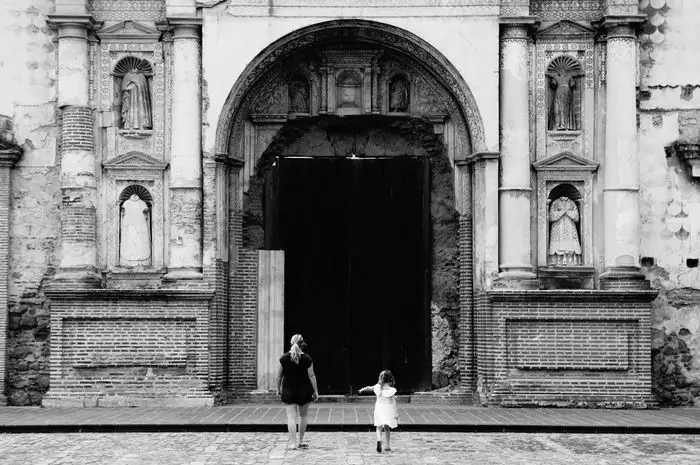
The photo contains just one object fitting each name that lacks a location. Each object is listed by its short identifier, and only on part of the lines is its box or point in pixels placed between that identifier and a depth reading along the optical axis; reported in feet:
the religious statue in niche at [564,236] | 68.69
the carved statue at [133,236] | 68.39
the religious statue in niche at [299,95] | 71.51
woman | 49.32
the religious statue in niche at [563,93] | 69.31
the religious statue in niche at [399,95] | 71.67
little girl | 48.29
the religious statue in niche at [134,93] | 68.85
